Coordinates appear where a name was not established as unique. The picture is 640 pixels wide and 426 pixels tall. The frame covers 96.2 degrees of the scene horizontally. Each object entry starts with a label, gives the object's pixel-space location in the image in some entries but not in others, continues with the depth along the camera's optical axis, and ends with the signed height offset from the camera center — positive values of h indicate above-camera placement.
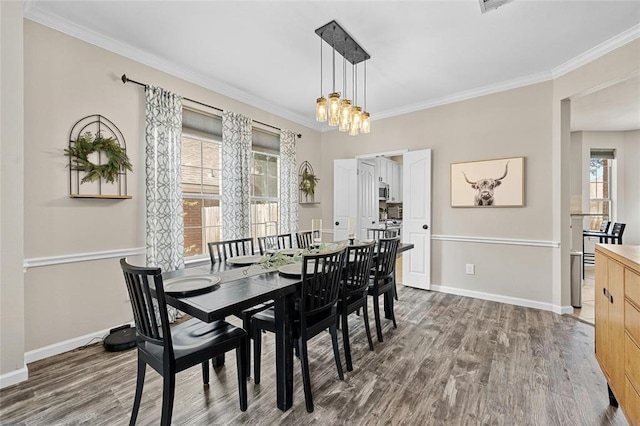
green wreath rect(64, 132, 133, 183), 2.57 +0.51
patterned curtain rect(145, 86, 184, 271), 3.02 +0.33
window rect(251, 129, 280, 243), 4.39 +0.43
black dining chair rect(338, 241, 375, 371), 2.29 -0.66
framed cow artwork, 3.72 +0.37
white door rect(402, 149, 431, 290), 4.39 -0.11
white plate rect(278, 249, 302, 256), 2.82 -0.42
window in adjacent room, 5.96 +0.52
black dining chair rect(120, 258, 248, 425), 1.46 -0.76
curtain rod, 2.90 +1.34
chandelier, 2.55 +0.98
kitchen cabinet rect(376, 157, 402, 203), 7.02 +0.90
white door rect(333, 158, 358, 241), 5.20 +0.30
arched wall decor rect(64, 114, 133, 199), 2.58 +0.48
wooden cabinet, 1.35 -0.62
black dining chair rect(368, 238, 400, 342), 2.79 -0.65
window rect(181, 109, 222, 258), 3.51 +0.40
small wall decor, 5.13 +0.51
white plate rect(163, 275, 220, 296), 1.64 -0.46
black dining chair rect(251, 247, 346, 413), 1.85 -0.71
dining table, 1.48 -0.48
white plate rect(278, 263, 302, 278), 2.01 -0.43
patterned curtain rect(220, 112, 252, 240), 3.82 +0.46
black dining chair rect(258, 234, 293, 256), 2.89 -0.36
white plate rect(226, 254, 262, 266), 2.46 -0.44
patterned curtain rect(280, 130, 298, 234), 4.70 +0.44
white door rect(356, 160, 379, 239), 5.42 +0.26
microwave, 6.87 +0.47
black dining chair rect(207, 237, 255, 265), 2.65 -0.39
